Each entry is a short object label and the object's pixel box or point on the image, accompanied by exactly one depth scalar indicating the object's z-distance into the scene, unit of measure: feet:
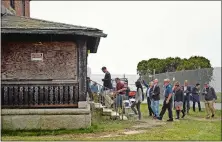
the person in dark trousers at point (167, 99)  57.77
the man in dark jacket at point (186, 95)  73.56
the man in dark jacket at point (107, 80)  62.08
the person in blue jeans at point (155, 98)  59.26
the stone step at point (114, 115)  57.16
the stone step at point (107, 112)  57.36
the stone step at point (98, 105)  57.95
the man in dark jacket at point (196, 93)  78.42
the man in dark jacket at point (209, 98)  67.26
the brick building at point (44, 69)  47.80
